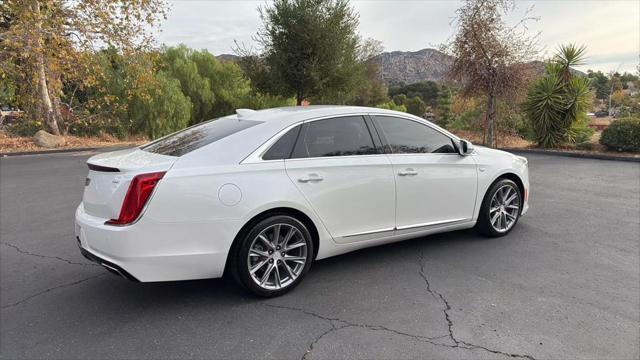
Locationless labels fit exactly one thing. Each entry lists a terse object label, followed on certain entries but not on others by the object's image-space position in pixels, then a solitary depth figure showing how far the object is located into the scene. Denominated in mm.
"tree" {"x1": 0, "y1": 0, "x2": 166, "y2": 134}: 13164
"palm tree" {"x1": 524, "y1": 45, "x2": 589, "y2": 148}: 13570
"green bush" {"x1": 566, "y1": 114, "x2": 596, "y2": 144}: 13617
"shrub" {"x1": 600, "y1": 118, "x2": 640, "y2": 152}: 11773
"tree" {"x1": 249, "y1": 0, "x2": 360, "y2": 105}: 18812
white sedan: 3096
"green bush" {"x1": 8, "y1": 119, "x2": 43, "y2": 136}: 17531
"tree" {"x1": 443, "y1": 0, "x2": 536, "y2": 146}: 14133
